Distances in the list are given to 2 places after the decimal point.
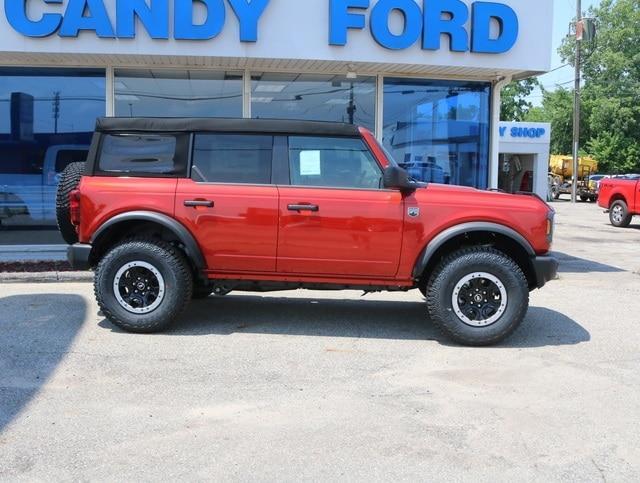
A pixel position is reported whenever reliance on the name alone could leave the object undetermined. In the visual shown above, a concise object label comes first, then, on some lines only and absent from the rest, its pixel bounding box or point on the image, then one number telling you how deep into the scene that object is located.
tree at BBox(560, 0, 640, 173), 44.66
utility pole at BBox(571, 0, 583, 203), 34.59
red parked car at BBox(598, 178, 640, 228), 18.50
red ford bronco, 5.68
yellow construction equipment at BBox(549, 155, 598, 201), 36.06
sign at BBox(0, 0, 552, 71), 8.73
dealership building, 8.83
